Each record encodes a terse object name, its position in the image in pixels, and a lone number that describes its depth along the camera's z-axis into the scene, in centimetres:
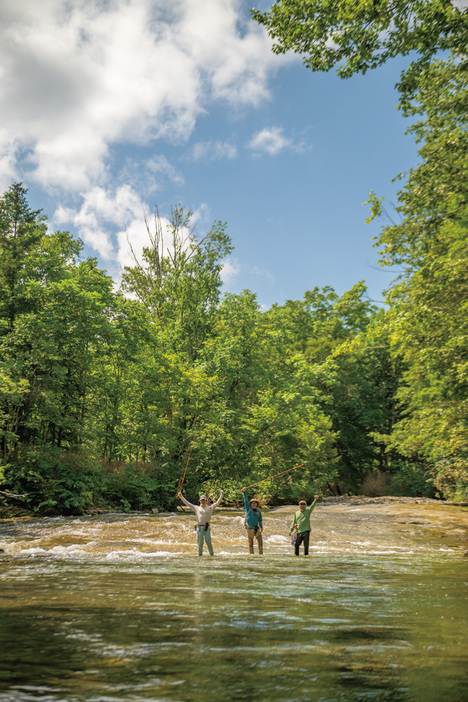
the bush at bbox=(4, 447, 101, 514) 2430
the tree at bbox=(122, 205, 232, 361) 4222
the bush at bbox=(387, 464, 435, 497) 4292
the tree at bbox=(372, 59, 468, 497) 1725
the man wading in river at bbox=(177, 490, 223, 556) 1521
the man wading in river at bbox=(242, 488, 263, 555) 1609
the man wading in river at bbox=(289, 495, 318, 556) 1566
